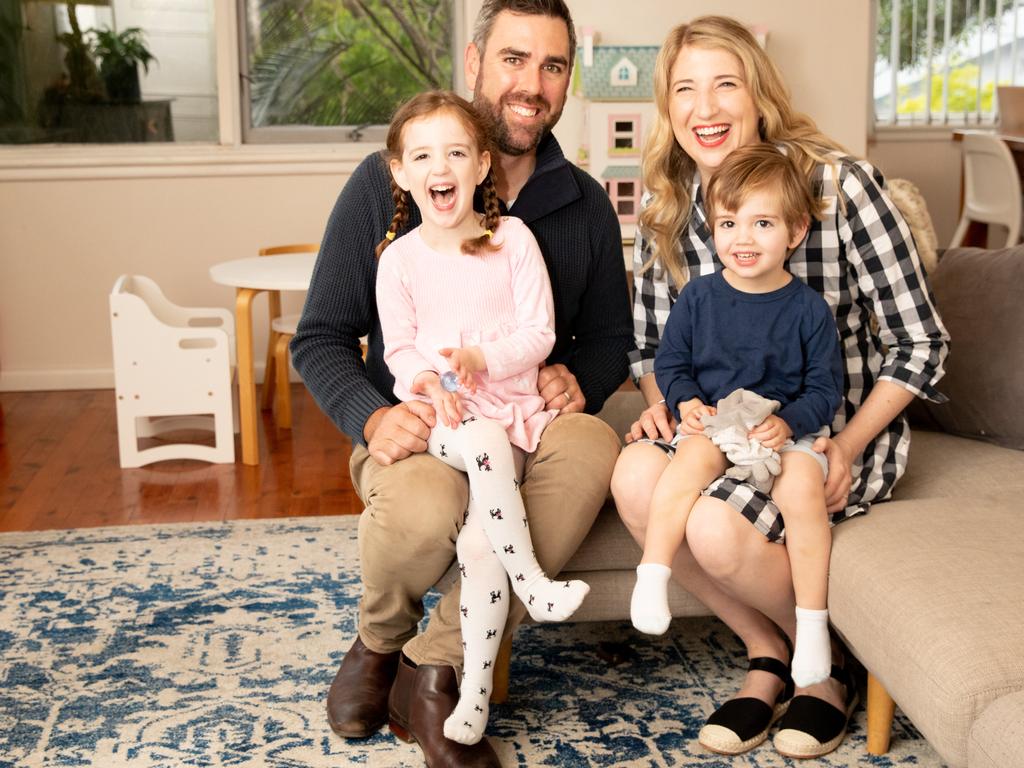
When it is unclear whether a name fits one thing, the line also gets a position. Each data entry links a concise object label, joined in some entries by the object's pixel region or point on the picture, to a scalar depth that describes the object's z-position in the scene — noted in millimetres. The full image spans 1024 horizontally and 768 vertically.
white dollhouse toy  4164
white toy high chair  3551
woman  1834
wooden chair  3895
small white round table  3527
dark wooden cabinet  4547
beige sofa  1445
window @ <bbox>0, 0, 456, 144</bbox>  4492
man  1842
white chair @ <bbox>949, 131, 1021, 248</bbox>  4777
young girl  1807
